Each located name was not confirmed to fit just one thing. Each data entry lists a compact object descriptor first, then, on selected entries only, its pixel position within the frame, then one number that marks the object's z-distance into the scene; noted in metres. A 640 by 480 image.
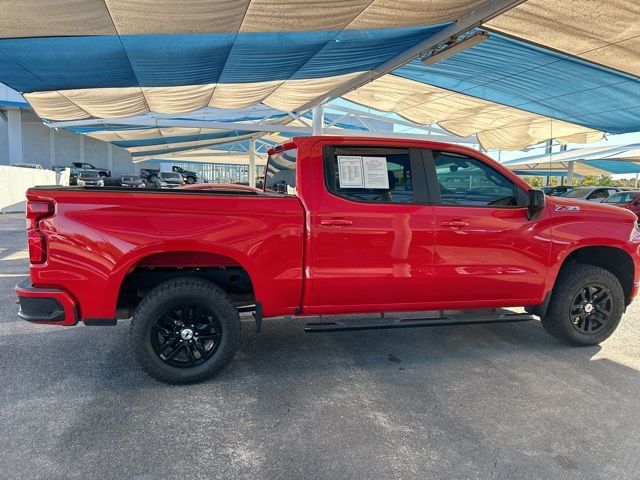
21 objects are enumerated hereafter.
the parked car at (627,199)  14.73
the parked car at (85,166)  33.15
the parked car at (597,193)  16.80
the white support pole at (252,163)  27.27
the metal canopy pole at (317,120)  14.75
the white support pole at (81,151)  36.91
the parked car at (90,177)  24.30
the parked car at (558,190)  20.35
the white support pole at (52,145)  34.84
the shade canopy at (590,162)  19.52
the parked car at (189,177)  41.14
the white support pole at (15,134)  32.41
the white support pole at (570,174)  26.38
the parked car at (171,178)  33.97
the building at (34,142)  32.38
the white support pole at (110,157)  40.44
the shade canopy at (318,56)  5.67
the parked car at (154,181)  32.19
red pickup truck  3.23
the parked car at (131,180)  28.14
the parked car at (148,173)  36.17
